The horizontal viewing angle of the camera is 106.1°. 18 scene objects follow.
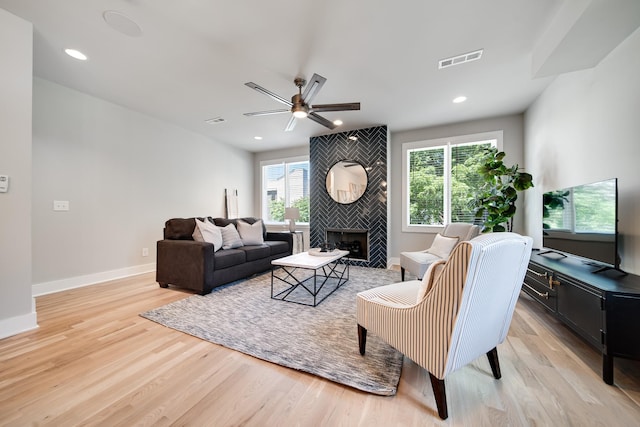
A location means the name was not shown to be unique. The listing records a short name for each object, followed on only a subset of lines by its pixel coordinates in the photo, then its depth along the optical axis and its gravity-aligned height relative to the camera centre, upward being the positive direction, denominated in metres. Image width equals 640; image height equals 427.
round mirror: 4.79 +0.67
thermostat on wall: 1.95 +0.24
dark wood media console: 1.39 -0.60
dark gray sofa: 2.94 -0.63
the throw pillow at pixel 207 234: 3.24 -0.28
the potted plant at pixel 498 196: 3.35 +0.29
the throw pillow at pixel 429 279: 1.27 -0.35
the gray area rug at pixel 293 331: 1.53 -0.99
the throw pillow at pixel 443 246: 3.30 -0.45
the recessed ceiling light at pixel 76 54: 2.45 +1.66
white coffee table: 2.69 -0.97
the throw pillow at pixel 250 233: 3.96 -0.33
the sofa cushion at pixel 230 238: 3.60 -0.37
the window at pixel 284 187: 5.95 +0.67
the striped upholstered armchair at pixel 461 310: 1.06 -0.48
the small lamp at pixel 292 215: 5.29 -0.04
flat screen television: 1.77 -0.07
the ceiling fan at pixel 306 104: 2.38 +1.22
